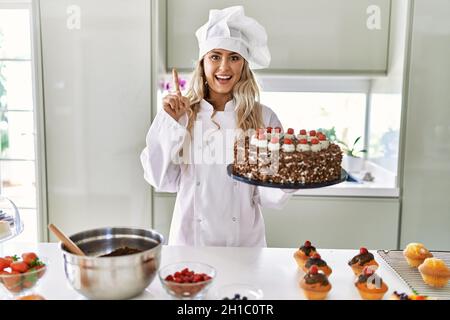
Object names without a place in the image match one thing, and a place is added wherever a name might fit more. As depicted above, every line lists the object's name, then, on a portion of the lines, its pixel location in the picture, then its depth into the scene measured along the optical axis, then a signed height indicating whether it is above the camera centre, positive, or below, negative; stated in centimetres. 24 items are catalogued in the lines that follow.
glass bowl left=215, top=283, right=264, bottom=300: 105 -45
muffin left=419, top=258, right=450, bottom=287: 115 -44
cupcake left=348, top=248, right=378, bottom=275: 122 -44
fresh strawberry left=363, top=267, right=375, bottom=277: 111 -42
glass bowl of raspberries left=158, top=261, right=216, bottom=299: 104 -43
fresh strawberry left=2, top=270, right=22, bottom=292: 105 -44
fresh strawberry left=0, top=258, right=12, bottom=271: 114 -43
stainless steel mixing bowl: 100 -40
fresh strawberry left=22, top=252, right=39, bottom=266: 114 -42
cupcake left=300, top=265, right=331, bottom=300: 107 -44
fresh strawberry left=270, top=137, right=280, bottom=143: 140 -14
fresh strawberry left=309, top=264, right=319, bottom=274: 110 -42
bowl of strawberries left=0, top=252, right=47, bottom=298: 106 -43
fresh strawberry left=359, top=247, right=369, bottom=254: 124 -41
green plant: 271 -33
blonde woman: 159 -21
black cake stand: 127 -25
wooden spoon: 104 -35
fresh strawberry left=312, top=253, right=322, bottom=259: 121 -42
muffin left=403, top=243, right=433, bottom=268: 127 -43
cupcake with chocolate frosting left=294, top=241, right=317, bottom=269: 127 -44
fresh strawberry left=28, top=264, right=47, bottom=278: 110 -43
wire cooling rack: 114 -47
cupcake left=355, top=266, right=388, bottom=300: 107 -44
